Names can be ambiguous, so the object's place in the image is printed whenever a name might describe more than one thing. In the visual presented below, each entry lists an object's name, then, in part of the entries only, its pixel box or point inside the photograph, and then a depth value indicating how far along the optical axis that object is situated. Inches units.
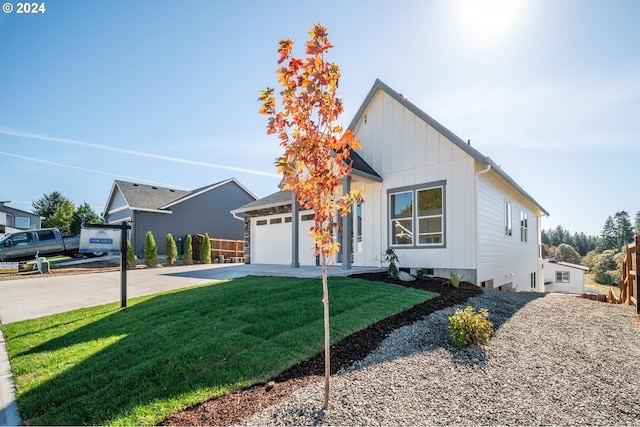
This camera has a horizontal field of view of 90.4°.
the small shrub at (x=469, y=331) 152.6
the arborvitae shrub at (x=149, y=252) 689.6
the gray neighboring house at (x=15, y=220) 1265.3
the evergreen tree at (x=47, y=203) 1689.2
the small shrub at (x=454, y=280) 290.9
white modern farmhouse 330.3
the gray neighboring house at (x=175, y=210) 808.3
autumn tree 102.5
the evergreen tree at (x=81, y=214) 1134.4
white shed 1031.6
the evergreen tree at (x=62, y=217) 1311.5
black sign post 268.1
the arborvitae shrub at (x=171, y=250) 718.0
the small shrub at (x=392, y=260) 318.7
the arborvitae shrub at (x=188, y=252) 748.0
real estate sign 273.6
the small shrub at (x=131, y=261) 628.1
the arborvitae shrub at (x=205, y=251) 767.7
